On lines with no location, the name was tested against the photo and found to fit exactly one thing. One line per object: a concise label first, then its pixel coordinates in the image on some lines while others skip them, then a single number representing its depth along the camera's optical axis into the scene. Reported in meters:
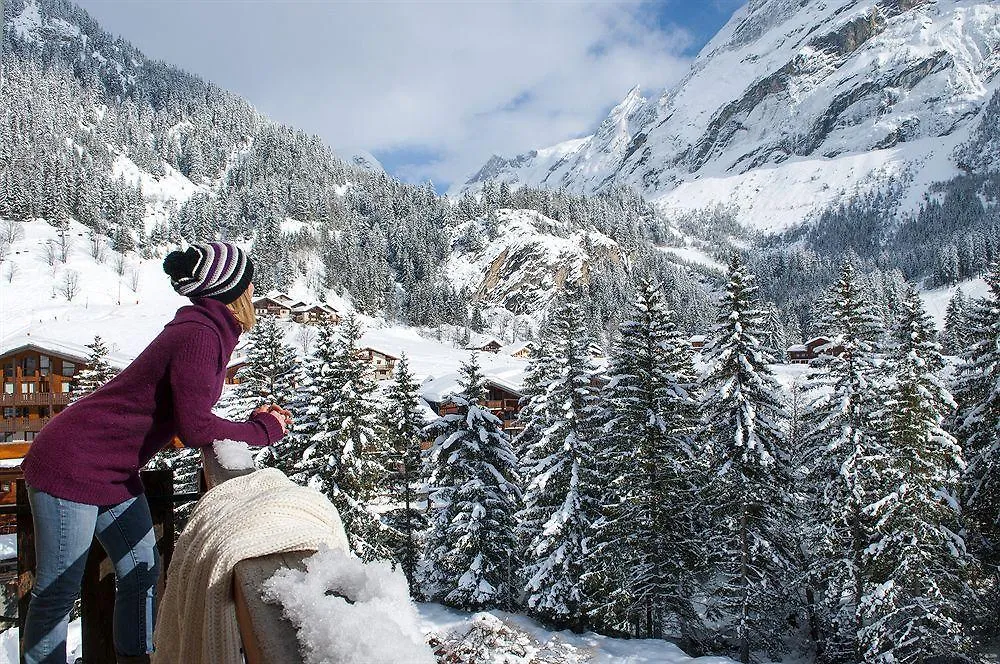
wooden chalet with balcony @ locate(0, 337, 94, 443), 30.47
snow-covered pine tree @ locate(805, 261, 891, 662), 16.64
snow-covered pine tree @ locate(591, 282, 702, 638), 17.52
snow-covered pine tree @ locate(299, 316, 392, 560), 19.41
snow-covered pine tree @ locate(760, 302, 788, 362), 17.92
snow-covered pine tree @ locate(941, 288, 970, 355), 54.41
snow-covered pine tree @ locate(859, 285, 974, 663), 15.98
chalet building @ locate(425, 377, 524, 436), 41.50
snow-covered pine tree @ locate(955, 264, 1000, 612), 18.35
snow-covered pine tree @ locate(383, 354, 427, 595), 23.53
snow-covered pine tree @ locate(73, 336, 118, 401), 22.20
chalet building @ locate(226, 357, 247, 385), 42.75
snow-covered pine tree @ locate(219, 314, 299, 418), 22.75
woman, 2.27
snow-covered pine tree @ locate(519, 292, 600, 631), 18.09
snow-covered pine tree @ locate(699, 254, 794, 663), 17.00
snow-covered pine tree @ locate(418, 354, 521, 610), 19.17
